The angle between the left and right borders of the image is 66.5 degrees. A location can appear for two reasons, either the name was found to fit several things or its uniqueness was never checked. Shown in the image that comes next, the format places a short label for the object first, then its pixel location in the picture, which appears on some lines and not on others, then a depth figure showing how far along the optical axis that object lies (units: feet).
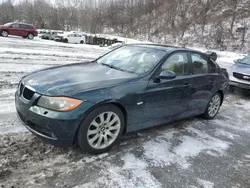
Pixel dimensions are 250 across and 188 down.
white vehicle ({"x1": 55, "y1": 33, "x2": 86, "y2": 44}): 80.74
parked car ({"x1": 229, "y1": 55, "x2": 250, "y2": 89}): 19.19
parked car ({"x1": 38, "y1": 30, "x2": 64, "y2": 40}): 85.56
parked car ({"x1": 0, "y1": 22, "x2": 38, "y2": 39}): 62.03
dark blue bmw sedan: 7.68
